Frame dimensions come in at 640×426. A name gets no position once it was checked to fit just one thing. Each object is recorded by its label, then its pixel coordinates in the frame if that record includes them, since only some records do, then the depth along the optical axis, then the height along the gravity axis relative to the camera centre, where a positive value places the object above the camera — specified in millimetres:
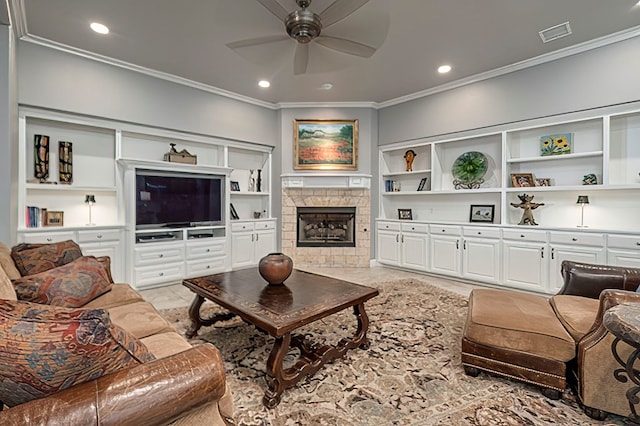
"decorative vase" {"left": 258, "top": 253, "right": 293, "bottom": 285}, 2398 -478
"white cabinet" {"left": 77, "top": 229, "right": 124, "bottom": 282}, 3658 -461
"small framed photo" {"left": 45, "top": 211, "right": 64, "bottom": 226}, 3631 -135
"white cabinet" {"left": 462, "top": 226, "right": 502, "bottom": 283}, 4152 -638
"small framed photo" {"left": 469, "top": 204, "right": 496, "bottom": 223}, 4473 -68
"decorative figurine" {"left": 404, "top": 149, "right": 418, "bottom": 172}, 5355 +892
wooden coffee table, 1798 -646
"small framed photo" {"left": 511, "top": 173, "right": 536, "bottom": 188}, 4089 +384
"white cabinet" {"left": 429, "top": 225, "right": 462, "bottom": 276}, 4520 -624
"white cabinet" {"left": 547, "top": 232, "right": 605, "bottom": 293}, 3393 -474
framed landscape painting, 5488 +1134
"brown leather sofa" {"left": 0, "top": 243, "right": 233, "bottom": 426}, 771 -521
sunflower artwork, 3867 +831
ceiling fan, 2339 +1528
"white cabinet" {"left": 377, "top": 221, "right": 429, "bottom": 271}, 4918 -606
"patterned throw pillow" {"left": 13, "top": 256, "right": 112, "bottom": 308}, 1774 -484
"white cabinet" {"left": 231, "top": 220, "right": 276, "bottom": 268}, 5086 -576
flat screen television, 4148 +127
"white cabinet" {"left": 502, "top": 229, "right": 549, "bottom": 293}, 3771 -649
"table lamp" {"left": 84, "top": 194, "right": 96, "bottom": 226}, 3854 +97
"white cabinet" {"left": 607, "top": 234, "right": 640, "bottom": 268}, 3156 -436
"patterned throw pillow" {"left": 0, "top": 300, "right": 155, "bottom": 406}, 783 -375
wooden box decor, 4500 +769
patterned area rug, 1654 -1119
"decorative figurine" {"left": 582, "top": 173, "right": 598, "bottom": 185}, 3604 +349
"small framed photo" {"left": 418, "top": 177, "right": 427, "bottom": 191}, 5211 +414
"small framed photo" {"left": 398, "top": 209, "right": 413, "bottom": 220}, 5418 -103
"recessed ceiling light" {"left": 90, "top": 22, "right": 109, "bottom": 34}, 3111 +1863
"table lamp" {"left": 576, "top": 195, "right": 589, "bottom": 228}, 3606 +78
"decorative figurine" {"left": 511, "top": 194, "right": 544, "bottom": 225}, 4051 +7
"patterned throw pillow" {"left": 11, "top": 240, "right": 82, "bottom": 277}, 2084 -348
